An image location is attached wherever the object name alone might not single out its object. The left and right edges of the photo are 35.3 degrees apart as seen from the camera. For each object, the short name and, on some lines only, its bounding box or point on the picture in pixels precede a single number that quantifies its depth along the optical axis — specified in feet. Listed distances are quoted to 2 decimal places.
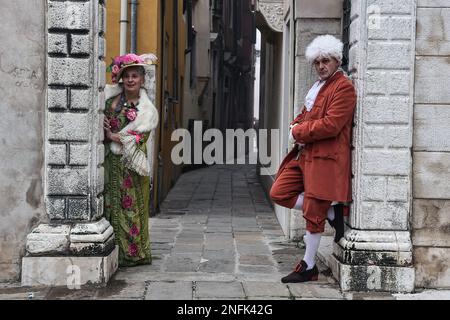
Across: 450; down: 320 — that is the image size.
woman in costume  20.65
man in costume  18.07
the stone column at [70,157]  18.30
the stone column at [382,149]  17.98
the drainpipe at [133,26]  32.24
